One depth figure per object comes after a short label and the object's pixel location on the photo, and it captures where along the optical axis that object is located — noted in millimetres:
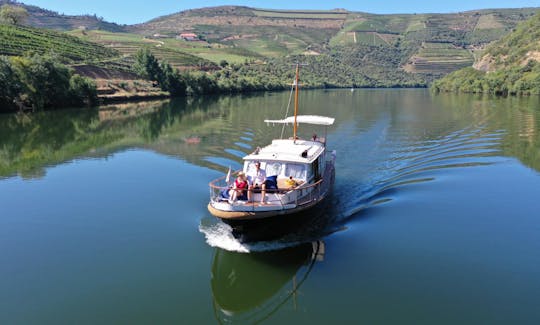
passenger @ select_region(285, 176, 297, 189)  15062
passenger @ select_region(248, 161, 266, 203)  14055
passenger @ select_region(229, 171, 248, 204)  13898
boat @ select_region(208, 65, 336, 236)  13398
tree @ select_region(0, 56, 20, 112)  51703
